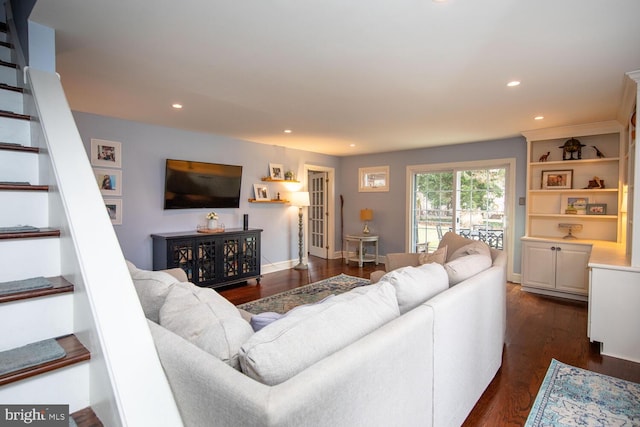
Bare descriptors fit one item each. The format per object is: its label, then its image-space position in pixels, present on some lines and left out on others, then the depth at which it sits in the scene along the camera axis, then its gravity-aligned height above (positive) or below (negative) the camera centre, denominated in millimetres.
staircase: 1134 -335
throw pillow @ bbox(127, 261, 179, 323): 1526 -397
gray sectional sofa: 854 -503
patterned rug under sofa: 3979 -1198
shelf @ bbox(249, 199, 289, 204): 5596 +96
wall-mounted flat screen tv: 4574 +315
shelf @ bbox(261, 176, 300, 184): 5758 +478
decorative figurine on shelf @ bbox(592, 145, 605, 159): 4418 +721
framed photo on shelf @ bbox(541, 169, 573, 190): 4684 +405
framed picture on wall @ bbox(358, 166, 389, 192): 6809 +596
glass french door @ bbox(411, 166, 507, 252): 5480 +39
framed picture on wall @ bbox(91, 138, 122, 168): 3973 +645
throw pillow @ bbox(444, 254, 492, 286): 2130 -410
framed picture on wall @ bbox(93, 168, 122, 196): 4004 +309
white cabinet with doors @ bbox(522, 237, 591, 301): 4238 -800
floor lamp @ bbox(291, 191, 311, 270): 6031 +65
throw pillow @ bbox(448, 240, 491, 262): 2801 -373
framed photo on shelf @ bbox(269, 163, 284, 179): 5875 +645
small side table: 6430 -771
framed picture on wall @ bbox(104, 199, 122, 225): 4087 -40
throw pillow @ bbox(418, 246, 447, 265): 3330 -514
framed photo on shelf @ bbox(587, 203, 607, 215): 4430 -11
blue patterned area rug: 1944 -1247
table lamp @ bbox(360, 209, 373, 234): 6831 -170
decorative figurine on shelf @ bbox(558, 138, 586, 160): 4543 +833
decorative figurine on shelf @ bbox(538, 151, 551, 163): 4820 +738
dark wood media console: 4234 -671
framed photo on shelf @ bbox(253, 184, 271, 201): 5668 +265
